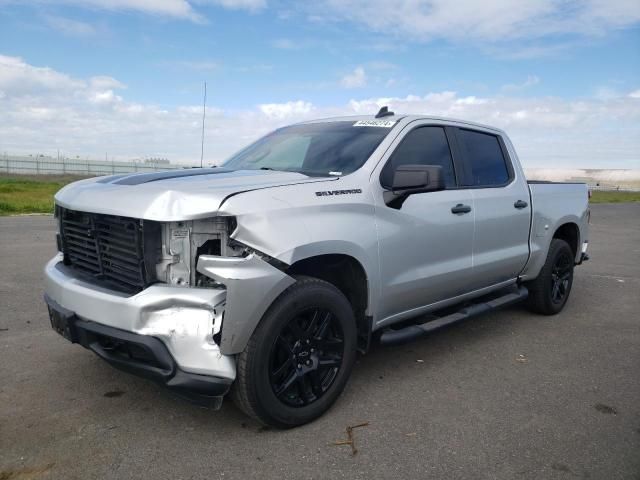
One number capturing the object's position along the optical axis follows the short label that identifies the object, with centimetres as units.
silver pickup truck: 275
